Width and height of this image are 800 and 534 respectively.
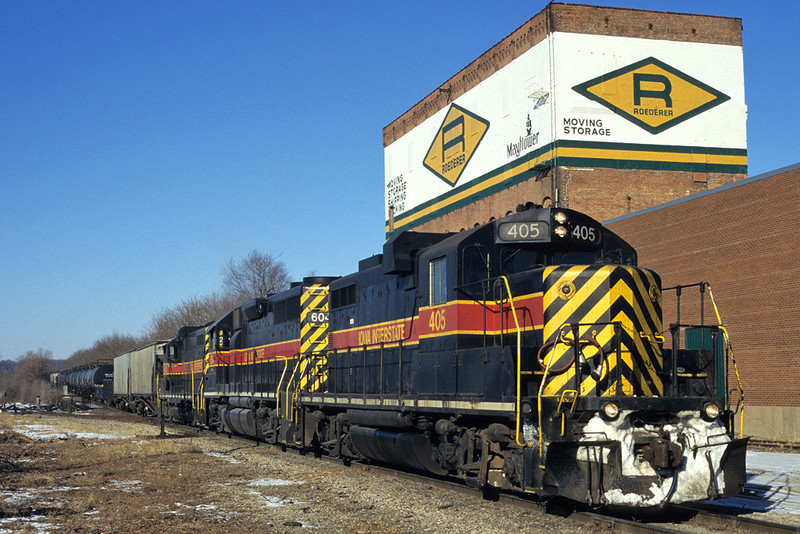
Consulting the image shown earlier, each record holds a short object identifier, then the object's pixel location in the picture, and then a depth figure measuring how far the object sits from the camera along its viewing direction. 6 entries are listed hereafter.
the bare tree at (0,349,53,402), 86.57
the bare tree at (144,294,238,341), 81.81
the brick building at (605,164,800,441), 19.70
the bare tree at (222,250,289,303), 72.50
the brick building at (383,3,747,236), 29.95
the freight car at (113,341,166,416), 33.88
